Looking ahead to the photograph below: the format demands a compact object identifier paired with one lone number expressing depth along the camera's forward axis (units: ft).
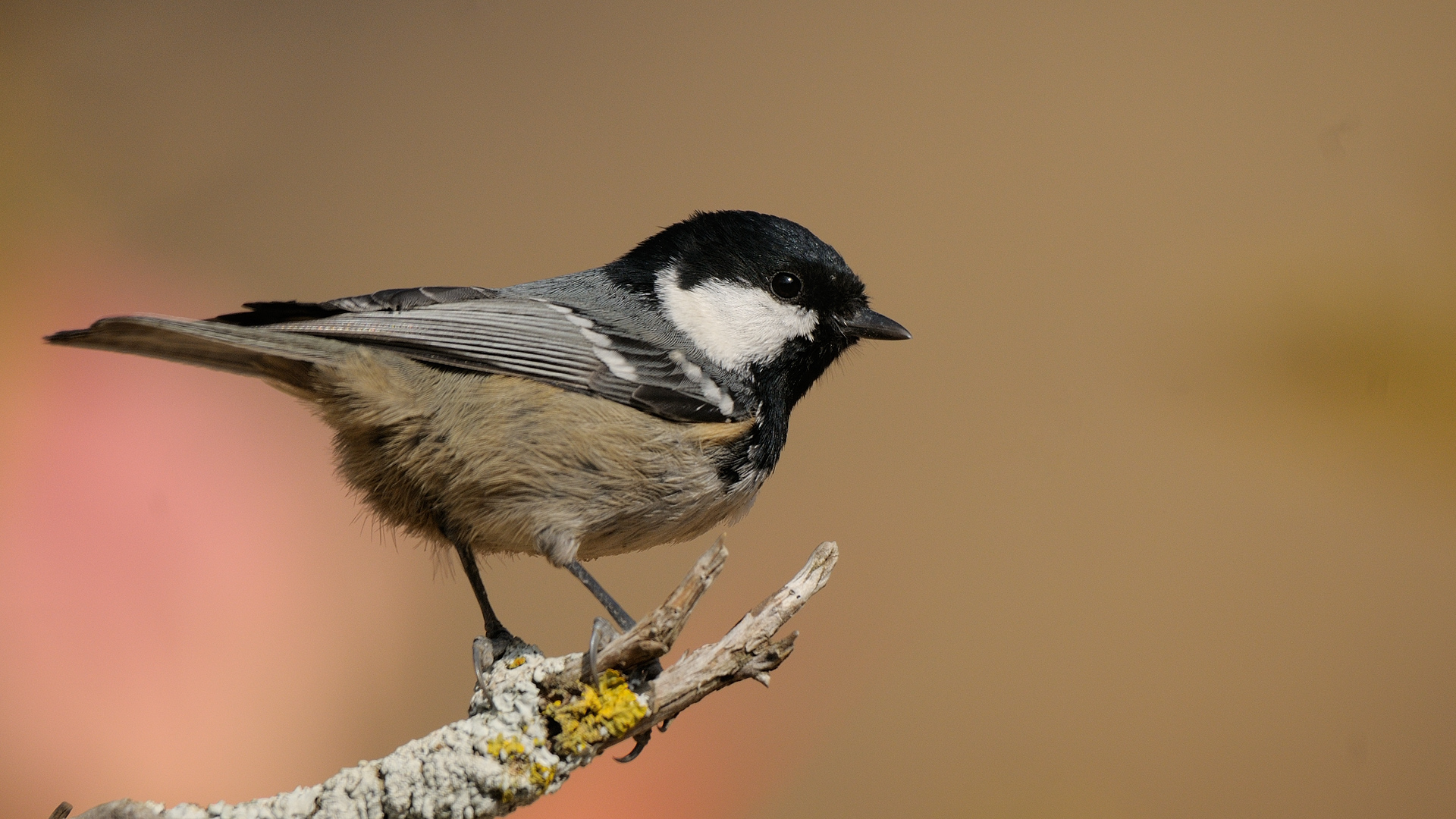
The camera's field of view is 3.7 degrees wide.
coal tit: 8.96
